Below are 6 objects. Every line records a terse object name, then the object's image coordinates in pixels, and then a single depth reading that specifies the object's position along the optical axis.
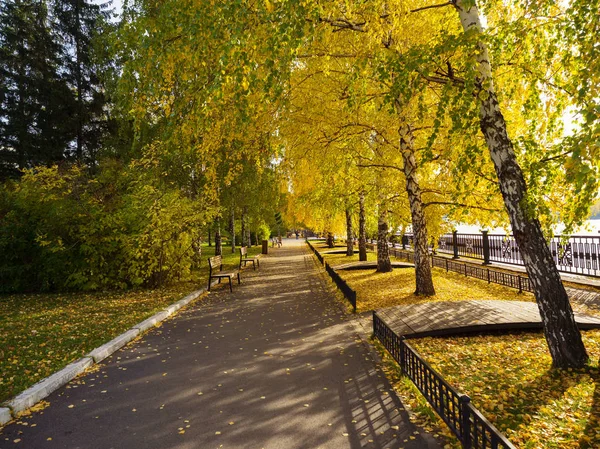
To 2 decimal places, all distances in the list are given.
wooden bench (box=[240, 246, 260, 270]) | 18.81
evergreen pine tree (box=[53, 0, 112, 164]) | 22.72
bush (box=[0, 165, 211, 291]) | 12.03
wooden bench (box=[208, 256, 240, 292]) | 12.53
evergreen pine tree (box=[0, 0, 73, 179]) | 22.31
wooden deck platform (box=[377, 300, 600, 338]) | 6.46
